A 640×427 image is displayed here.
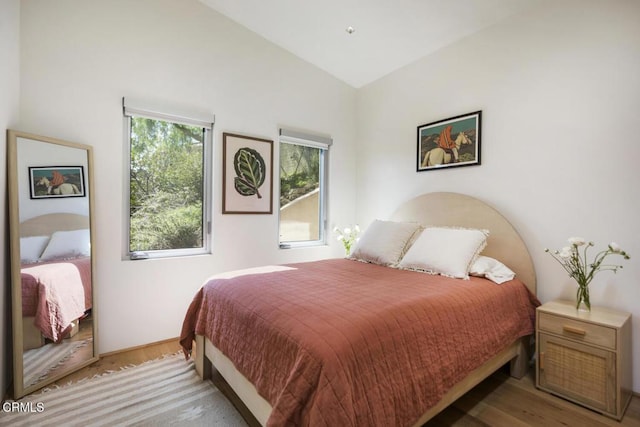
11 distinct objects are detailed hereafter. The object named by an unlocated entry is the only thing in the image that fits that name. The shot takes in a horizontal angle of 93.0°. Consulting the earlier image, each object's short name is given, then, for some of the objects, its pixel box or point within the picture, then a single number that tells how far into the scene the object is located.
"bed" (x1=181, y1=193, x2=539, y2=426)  1.10
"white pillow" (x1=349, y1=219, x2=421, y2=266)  2.64
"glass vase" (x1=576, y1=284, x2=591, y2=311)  1.92
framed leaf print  2.96
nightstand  1.69
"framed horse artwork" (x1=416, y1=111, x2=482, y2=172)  2.75
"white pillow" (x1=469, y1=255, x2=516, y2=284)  2.17
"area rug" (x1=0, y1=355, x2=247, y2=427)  1.65
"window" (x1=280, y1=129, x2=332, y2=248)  3.48
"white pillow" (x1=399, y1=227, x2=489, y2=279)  2.20
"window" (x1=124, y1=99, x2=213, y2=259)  2.58
